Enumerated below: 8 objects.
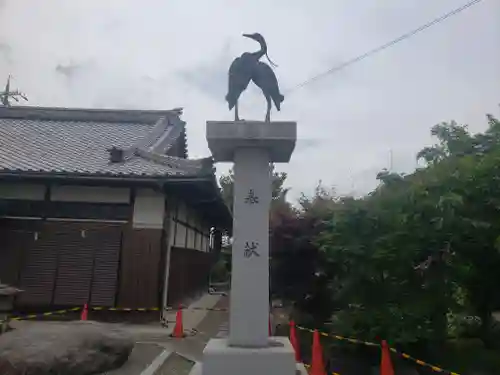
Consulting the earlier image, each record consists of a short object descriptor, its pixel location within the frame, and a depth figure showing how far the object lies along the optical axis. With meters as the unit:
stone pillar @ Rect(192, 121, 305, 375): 5.17
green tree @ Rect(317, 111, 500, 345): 6.89
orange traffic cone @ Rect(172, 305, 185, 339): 9.62
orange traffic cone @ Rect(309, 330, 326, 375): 7.21
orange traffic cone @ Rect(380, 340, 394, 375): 6.41
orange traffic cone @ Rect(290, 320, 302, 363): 8.36
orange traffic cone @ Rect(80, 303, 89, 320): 9.94
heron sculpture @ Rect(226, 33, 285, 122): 6.39
